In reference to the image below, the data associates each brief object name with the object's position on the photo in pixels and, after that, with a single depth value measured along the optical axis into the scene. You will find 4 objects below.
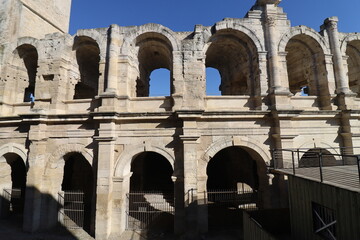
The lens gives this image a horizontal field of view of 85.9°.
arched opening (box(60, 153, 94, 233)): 12.01
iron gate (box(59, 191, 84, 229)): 9.30
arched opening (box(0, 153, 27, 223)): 9.95
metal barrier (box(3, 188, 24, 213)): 11.38
